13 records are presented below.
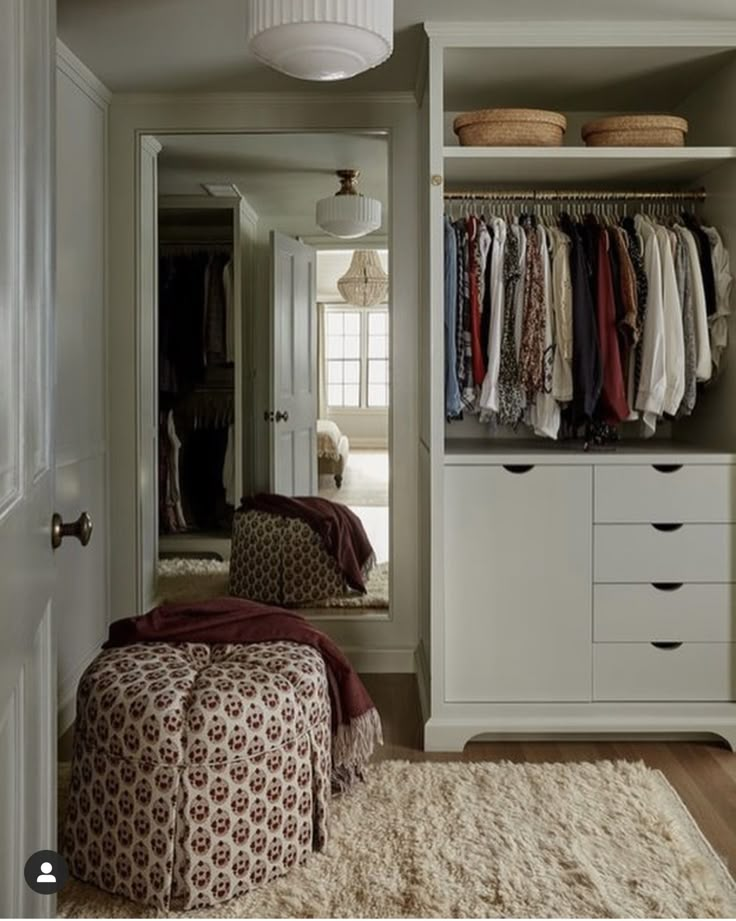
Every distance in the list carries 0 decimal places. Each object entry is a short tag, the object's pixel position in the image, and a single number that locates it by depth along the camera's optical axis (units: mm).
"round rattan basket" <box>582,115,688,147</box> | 3338
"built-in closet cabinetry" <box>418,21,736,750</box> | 3281
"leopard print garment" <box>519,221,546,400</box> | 3330
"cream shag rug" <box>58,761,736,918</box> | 2270
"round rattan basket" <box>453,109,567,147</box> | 3297
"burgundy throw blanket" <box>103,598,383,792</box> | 2781
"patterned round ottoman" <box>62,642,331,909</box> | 2264
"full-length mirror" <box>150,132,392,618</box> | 4082
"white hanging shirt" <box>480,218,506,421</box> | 3336
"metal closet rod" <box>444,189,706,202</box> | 3471
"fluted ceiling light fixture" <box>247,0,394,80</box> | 2396
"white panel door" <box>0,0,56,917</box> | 1201
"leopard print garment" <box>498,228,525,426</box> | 3352
